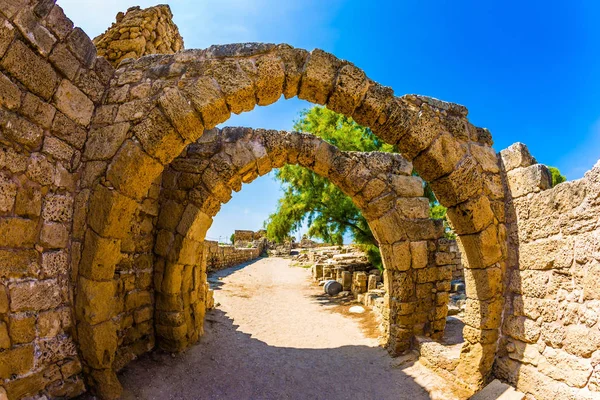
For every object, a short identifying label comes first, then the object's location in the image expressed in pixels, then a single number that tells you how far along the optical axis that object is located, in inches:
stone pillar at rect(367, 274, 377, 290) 419.8
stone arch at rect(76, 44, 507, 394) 135.5
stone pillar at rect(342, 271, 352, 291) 490.0
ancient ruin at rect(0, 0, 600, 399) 113.6
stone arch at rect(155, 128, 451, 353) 227.8
